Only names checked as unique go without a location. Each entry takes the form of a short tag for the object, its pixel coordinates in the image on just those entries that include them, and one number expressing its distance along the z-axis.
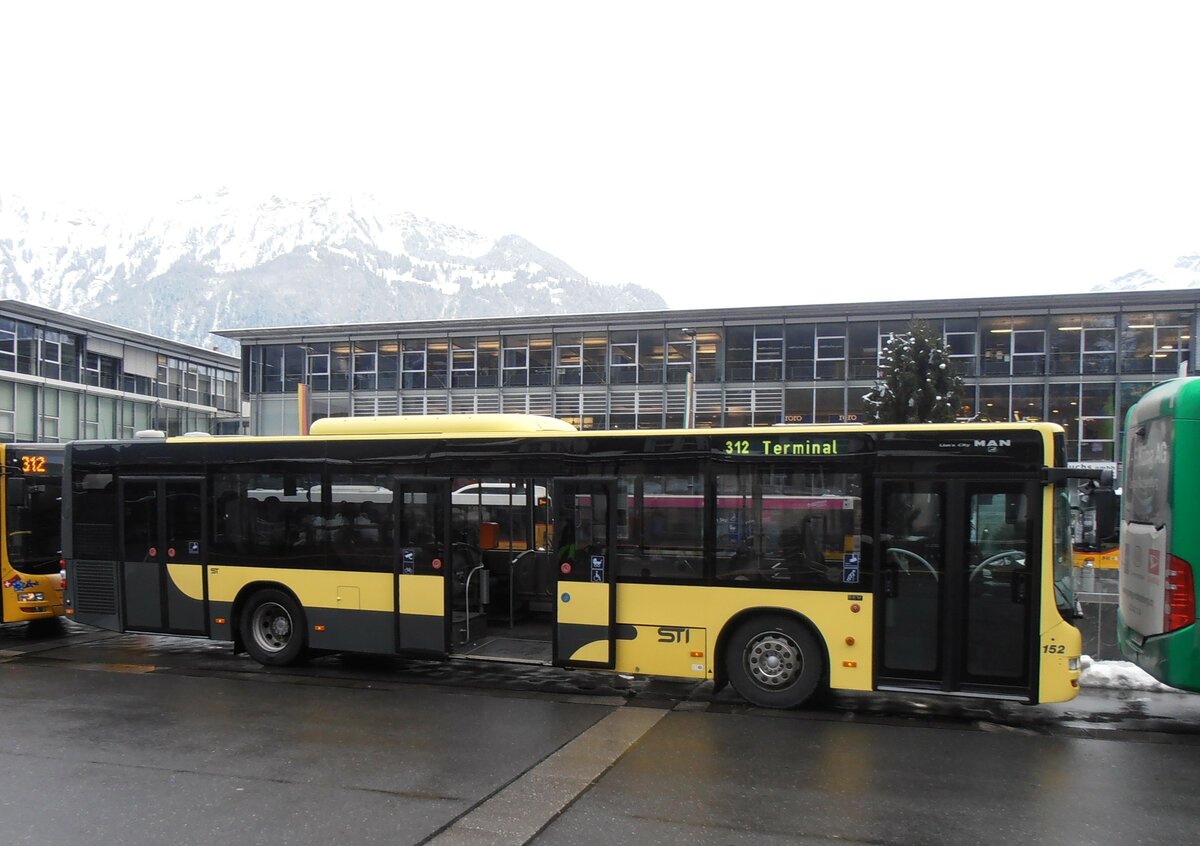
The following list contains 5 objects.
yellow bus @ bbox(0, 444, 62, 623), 12.69
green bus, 7.81
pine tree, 24.97
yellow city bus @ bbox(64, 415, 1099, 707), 8.05
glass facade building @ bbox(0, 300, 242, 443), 43.59
